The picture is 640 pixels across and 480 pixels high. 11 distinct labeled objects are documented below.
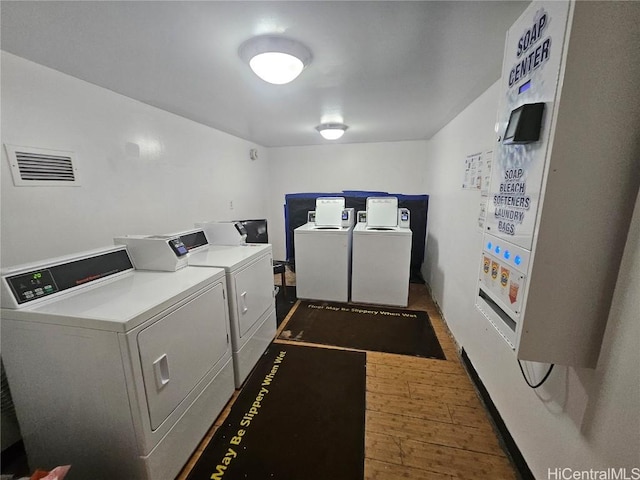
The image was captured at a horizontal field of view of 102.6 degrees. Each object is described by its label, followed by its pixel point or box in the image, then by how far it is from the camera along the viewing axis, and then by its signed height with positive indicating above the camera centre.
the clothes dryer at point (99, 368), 1.02 -0.73
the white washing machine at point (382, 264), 2.93 -0.84
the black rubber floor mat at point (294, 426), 1.30 -1.37
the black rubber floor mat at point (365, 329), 2.30 -1.37
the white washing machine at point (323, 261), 3.08 -0.85
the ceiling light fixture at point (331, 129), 2.93 +0.72
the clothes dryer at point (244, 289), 1.75 -0.72
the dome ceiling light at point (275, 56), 1.20 +0.66
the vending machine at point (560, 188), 0.75 +0.00
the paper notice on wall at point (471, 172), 1.89 +0.14
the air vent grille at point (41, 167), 1.33 +0.15
